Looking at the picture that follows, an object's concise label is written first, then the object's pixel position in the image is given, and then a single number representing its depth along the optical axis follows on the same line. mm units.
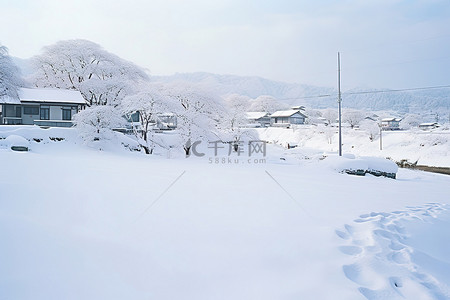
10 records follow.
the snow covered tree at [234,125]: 29641
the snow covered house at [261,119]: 62200
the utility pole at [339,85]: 19328
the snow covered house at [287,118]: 59706
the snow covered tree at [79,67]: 29562
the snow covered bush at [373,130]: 38038
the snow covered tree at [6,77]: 25078
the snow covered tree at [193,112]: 22859
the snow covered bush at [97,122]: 19734
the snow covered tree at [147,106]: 20781
